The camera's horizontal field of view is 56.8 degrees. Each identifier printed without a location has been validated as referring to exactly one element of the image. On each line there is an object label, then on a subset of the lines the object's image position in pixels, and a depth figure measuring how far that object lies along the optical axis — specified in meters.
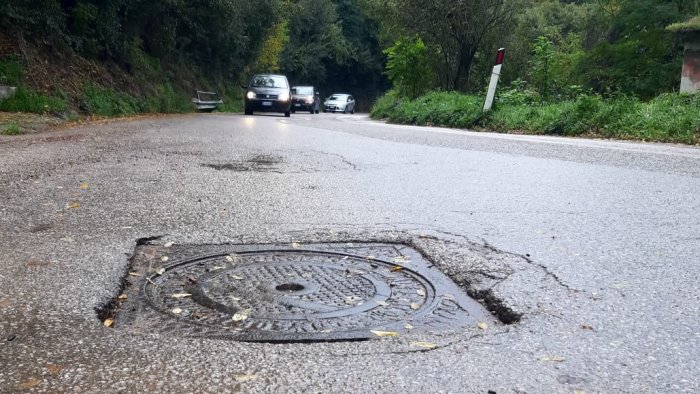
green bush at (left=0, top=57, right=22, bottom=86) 14.73
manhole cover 2.56
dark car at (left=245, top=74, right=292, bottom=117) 25.22
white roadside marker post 15.67
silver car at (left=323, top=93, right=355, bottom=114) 42.03
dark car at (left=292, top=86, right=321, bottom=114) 36.06
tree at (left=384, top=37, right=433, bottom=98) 24.69
